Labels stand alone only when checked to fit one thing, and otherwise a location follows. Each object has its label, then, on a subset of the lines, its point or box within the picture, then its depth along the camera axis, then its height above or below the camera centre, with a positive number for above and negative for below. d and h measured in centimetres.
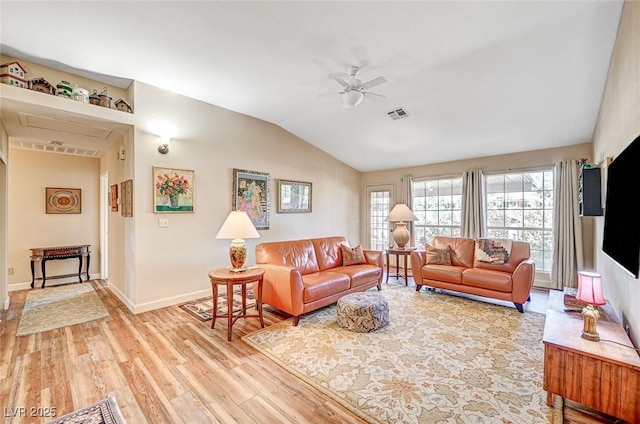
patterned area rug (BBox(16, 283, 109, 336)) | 332 -136
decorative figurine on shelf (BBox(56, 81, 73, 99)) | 310 +138
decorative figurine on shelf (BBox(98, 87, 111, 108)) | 341 +139
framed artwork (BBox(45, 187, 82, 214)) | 519 +21
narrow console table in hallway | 479 -77
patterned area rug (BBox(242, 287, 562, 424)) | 188 -134
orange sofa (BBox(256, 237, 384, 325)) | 326 -88
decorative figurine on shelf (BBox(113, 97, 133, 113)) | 356 +137
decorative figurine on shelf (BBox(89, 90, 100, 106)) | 338 +138
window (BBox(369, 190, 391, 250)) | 703 -18
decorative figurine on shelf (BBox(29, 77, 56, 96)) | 296 +137
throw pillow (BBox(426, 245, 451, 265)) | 456 -75
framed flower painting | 383 +31
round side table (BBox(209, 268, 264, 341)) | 293 -77
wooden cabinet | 162 -100
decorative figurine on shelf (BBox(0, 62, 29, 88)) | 281 +141
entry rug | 177 -135
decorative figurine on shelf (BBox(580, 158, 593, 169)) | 326 +56
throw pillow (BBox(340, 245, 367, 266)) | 455 -75
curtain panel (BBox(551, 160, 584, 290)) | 451 -29
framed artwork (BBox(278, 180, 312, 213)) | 548 +30
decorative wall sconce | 384 +94
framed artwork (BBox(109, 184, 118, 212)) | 441 +23
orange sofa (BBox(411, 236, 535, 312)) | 366 -90
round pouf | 303 -114
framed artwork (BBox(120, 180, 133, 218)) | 375 +19
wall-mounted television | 166 +1
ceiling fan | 310 +138
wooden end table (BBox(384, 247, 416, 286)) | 502 -77
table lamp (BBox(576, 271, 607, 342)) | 192 -63
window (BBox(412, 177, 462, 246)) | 591 +9
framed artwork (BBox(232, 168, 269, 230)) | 474 +29
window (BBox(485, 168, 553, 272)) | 493 +4
